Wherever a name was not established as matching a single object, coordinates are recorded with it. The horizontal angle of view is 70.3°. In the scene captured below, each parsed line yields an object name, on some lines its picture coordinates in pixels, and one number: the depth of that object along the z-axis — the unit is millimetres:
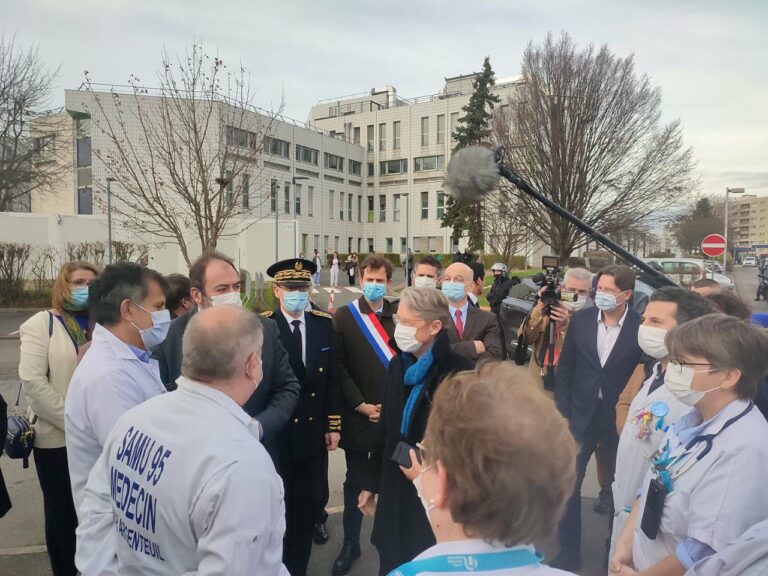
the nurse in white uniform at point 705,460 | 1905
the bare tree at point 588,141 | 18781
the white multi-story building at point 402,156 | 59344
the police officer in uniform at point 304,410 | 3496
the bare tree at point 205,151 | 13914
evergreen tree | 31688
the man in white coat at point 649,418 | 2719
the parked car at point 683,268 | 24031
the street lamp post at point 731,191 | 28188
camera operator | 4758
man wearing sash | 3869
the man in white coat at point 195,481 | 1563
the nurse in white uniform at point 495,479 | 1179
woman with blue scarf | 2732
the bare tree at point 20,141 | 24062
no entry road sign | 19766
